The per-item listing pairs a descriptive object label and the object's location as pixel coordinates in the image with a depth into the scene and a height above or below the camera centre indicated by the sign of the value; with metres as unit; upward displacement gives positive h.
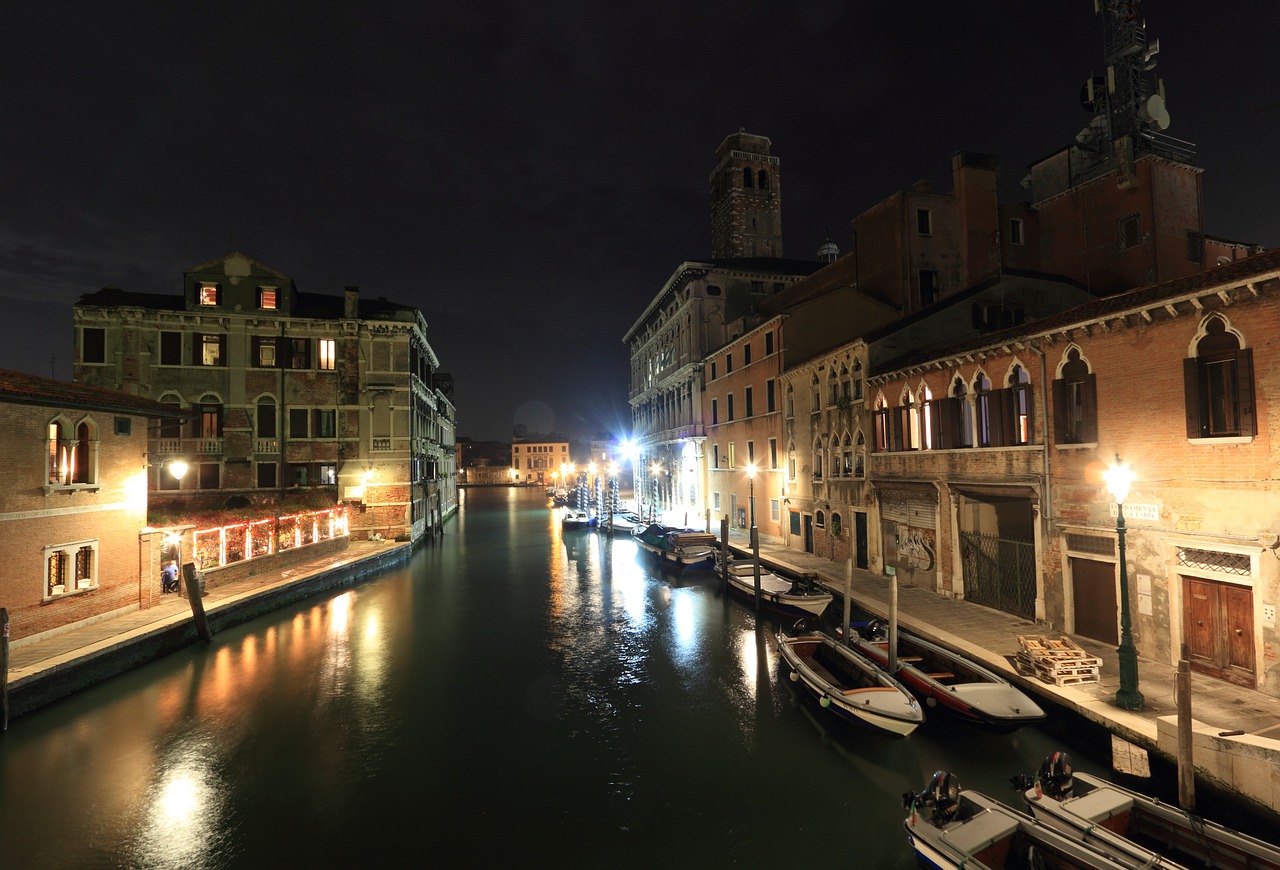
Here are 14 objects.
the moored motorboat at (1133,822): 7.04 -4.73
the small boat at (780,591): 20.08 -4.78
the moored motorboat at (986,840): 7.20 -4.95
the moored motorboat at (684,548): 30.56 -4.65
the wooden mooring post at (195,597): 18.84 -3.91
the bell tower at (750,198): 54.72 +23.59
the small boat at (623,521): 48.59 -5.14
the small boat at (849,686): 11.67 -4.96
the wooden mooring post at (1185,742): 8.27 -4.08
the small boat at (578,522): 52.53 -5.19
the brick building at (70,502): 15.23 -0.75
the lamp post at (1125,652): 10.20 -3.44
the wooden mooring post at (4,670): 12.84 -4.14
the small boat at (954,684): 10.89 -4.65
